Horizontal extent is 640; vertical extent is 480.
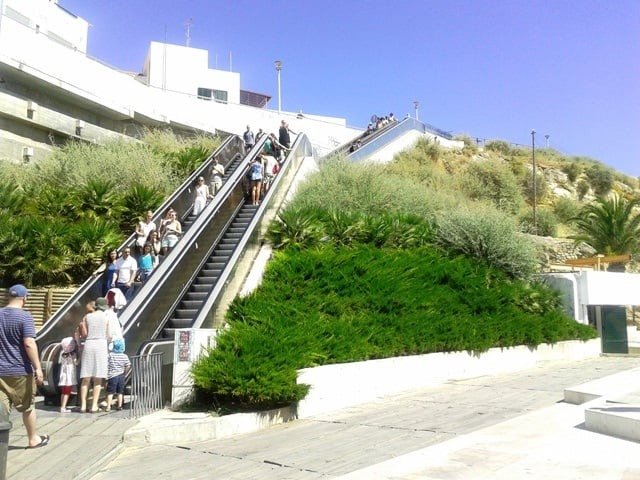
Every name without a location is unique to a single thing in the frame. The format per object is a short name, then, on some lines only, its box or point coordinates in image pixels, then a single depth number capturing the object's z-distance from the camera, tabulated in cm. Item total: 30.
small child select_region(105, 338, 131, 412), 902
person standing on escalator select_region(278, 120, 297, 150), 2450
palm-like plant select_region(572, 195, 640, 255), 2827
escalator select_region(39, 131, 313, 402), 1067
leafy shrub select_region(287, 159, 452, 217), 1969
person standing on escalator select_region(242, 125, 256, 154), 2450
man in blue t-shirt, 657
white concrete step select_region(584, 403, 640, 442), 702
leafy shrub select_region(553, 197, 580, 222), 4528
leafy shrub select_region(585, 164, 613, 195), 5581
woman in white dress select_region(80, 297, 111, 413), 877
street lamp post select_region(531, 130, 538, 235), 3702
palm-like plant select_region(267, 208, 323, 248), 1527
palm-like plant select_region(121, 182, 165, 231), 1817
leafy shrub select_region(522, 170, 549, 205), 5062
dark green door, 2156
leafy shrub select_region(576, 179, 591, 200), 5475
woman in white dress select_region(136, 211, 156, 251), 1436
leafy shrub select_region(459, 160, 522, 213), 4241
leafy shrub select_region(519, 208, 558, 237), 3941
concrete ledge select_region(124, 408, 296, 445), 787
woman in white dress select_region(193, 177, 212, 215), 1739
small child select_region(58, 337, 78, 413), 902
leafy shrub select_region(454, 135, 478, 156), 5378
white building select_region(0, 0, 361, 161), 2355
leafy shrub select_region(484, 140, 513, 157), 5756
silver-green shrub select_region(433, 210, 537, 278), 1747
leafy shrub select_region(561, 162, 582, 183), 5572
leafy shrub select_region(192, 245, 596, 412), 910
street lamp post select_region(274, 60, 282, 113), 5102
